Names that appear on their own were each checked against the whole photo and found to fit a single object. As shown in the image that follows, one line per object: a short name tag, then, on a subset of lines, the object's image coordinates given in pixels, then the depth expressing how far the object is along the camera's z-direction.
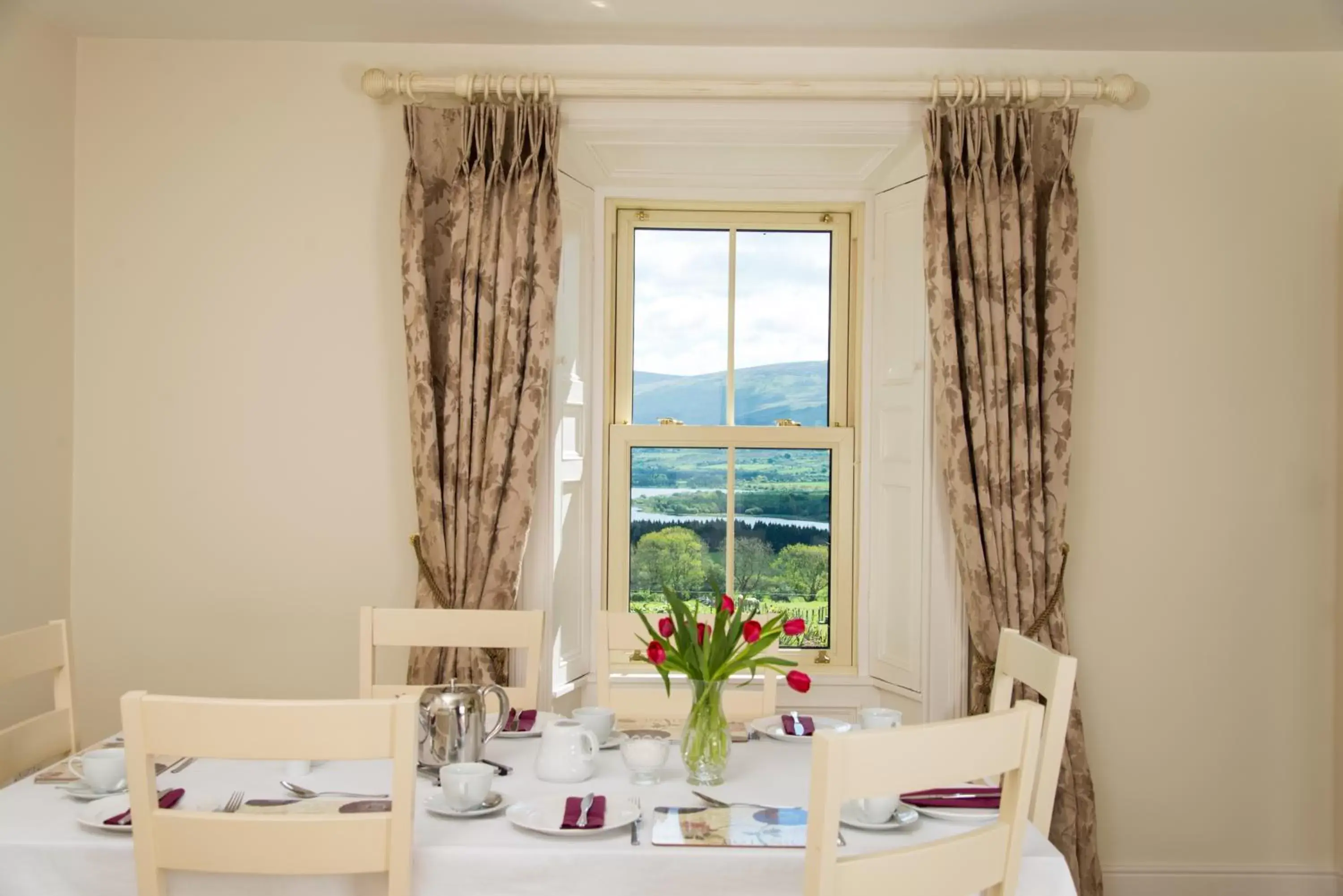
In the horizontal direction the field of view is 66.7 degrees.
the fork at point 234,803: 1.68
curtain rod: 3.00
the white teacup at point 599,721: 2.11
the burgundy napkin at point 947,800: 1.75
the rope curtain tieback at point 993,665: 2.97
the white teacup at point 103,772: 1.74
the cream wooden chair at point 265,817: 1.40
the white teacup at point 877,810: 1.64
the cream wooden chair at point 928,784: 1.29
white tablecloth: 1.53
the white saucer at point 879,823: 1.63
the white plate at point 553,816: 1.58
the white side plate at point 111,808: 1.59
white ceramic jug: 1.86
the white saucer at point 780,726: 2.15
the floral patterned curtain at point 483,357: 3.01
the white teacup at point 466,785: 1.67
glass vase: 1.87
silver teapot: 1.92
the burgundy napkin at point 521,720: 2.20
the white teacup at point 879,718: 2.06
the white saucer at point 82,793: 1.73
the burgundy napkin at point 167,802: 1.59
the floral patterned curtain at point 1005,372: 2.96
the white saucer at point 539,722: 2.16
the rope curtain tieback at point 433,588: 3.02
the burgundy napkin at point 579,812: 1.61
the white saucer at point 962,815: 1.70
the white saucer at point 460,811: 1.66
